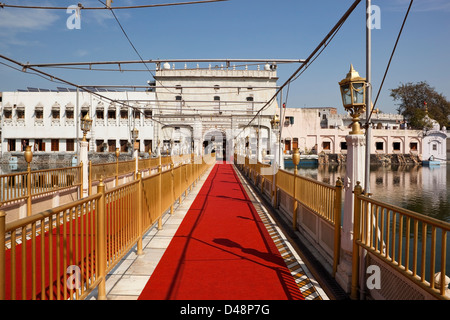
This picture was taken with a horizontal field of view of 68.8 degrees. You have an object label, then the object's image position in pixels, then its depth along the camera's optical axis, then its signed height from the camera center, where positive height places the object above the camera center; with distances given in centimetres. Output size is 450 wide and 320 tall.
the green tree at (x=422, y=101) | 7388 +1112
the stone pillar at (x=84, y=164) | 1039 -46
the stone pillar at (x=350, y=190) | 436 -56
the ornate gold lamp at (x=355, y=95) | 461 +77
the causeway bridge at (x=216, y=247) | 320 -160
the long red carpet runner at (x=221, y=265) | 401 -175
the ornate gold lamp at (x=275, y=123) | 1623 +129
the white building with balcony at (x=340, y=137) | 5838 +234
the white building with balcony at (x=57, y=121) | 4459 +392
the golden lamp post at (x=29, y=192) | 735 -95
